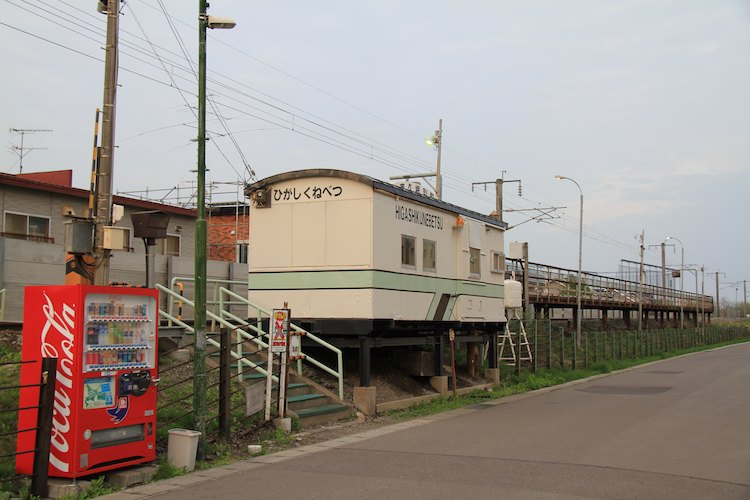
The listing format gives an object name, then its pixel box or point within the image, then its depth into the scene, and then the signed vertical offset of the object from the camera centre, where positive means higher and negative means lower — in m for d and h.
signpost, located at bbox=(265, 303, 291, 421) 12.12 -0.87
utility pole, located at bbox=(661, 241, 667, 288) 74.03 +3.16
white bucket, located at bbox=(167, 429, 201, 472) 9.51 -2.11
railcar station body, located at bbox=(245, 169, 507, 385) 15.35 +0.75
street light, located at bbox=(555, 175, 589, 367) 35.58 +2.35
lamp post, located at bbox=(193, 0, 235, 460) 10.16 +0.71
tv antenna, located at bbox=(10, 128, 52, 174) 31.23 +6.05
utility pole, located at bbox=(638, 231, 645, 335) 49.58 -0.12
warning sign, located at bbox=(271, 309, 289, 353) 12.13 -0.68
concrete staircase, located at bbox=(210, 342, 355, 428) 13.10 -2.07
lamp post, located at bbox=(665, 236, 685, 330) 70.22 +0.54
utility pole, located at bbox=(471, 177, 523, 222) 31.95 +4.47
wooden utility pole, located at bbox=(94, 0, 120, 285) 11.91 +2.29
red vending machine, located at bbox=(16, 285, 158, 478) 8.19 -1.04
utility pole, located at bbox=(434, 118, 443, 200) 28.23 +5.99
